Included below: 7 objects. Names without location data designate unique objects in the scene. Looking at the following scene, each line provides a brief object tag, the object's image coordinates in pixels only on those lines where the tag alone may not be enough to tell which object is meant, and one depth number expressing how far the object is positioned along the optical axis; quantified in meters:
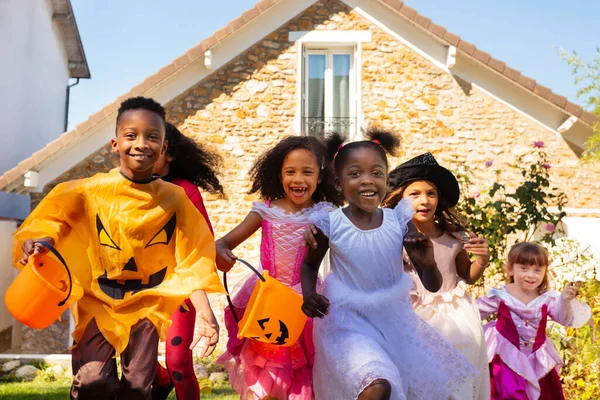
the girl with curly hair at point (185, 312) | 3.88
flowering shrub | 6.24
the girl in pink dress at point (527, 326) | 4.93
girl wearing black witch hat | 4.23
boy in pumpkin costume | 3.27
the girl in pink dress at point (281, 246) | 4.06
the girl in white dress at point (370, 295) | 3.28
